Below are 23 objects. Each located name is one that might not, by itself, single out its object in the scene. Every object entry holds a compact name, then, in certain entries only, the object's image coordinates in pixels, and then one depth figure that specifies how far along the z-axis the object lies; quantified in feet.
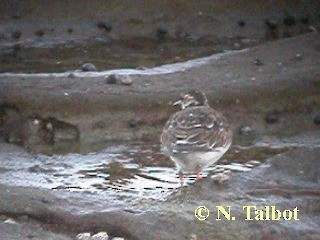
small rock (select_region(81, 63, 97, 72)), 58.11
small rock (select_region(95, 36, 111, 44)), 68.70
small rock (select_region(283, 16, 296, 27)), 70.75
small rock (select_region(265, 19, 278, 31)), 70.34
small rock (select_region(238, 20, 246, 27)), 70.25
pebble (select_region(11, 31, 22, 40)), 69.02
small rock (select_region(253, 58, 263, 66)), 58.15
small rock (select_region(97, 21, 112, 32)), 70.29
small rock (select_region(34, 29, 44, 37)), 69.65
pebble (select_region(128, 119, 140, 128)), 51.33
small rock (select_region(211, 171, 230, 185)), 41.60
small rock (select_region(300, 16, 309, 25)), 70.60
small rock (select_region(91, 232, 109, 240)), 36.86
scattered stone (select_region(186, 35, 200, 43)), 68.43
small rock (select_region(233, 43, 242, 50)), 66.43
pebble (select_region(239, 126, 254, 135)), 51.34
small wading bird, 40.51
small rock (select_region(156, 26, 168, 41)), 69.52
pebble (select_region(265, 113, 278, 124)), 52.24
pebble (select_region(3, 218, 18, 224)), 38.62
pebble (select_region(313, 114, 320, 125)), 51.92
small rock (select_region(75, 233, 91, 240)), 36.94
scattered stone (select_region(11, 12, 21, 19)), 70.93
